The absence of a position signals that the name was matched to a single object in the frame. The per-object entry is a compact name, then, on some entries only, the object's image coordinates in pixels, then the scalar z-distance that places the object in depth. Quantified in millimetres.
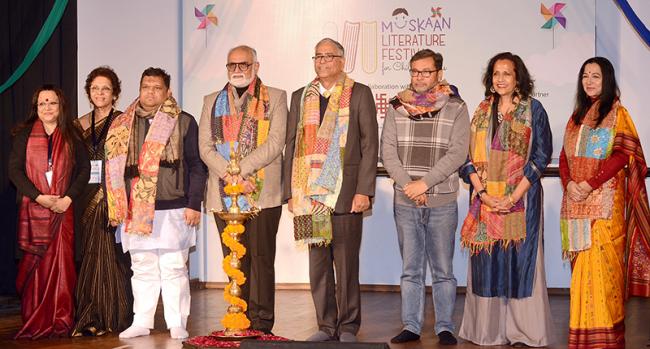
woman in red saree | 5809
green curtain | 6801
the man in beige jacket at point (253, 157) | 5453
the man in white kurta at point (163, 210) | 5605
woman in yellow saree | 5055
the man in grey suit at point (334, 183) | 5270
